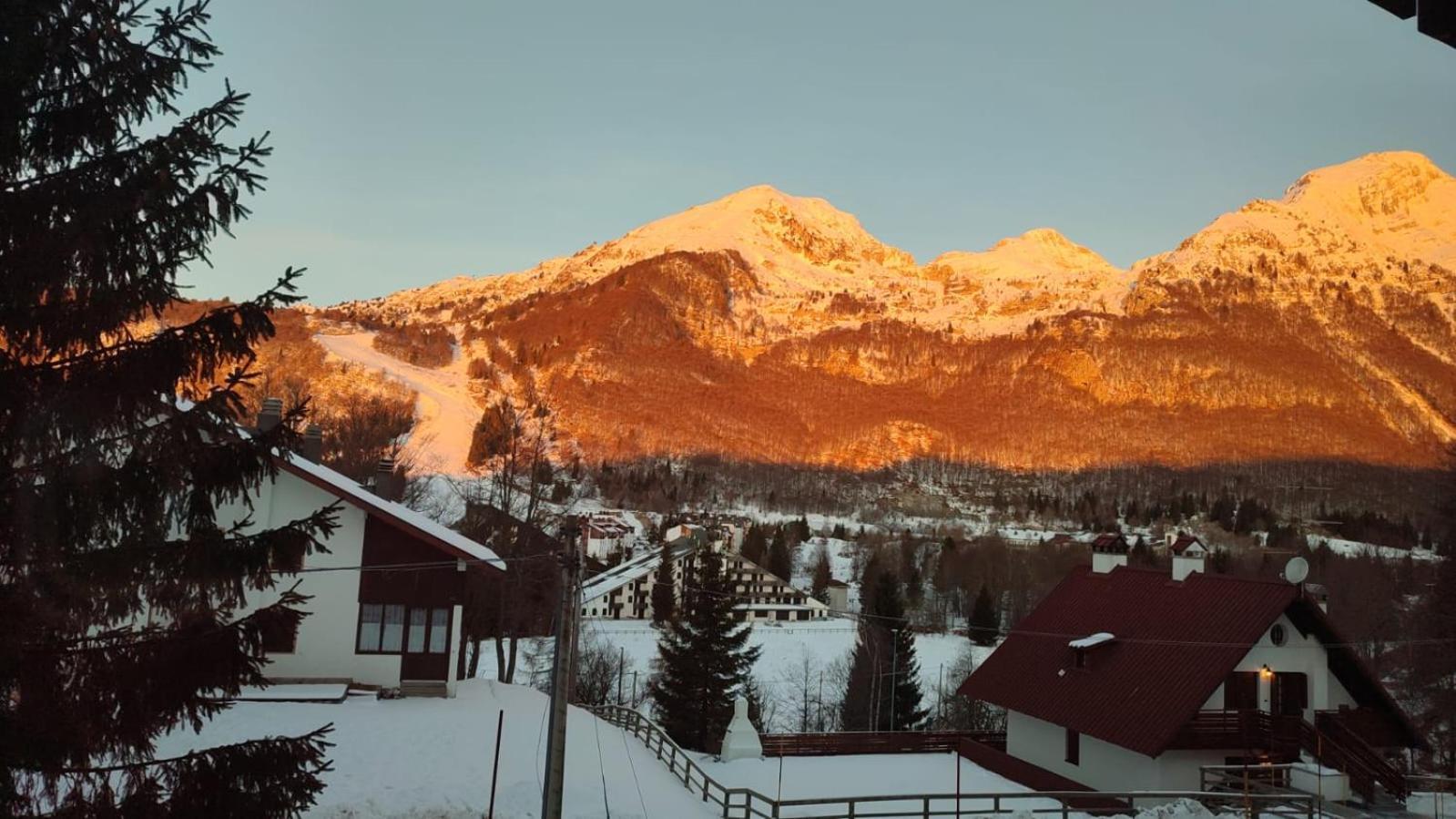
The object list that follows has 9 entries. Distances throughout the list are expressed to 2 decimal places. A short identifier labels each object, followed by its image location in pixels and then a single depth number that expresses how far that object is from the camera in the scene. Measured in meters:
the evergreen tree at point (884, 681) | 46.16
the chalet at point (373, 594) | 23.78
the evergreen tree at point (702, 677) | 38.72
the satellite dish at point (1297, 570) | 23.59
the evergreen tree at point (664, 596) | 66.88
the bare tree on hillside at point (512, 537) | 36.62
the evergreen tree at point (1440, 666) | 30.81
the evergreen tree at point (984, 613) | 68.62
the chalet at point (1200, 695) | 22.73
